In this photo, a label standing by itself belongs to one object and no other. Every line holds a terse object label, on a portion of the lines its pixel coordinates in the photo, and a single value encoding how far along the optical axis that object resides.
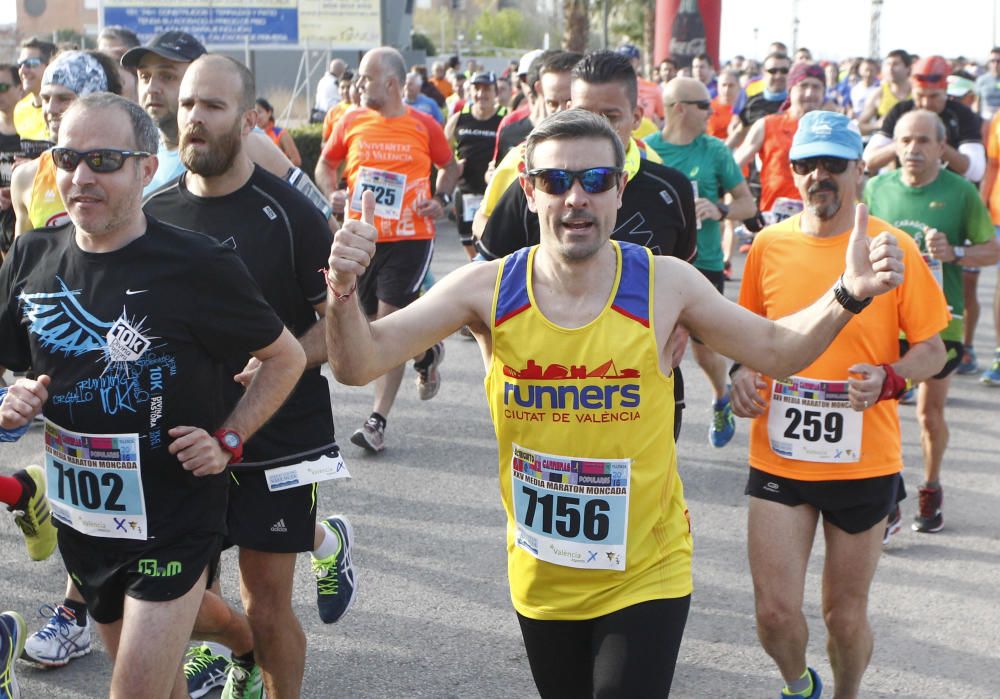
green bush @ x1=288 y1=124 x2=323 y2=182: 19.79
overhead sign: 30.91
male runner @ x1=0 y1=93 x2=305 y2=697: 3.28
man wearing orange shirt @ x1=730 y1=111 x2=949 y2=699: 4.10
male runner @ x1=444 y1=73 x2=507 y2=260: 12.33
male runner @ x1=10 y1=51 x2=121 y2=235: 5.25
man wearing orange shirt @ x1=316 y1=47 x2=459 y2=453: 8.41
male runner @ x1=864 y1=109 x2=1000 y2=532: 6.56
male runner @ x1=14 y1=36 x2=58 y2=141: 8.56
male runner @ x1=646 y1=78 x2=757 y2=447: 8.46
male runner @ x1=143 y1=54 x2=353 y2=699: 4.03
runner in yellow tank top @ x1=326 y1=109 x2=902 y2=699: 3.15
